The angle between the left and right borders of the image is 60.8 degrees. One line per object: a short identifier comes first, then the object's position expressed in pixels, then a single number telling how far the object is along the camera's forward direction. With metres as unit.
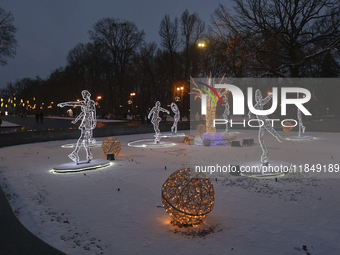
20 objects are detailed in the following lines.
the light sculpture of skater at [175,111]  21.65
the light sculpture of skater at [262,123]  8.47
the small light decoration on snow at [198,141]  15.54
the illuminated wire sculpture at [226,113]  23.08
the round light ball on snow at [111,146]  11.46
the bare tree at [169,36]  36.35
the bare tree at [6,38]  27.16
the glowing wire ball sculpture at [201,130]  20.11
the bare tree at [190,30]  36.19
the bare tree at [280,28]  19.77
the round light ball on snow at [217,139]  15.84
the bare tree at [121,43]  46.12
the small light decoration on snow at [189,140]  15.90
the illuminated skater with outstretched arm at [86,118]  9.48
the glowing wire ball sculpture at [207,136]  15.98
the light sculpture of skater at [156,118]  16.39
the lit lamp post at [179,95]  33.95
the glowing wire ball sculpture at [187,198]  4.61
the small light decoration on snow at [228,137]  16.44
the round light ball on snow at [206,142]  15.28
